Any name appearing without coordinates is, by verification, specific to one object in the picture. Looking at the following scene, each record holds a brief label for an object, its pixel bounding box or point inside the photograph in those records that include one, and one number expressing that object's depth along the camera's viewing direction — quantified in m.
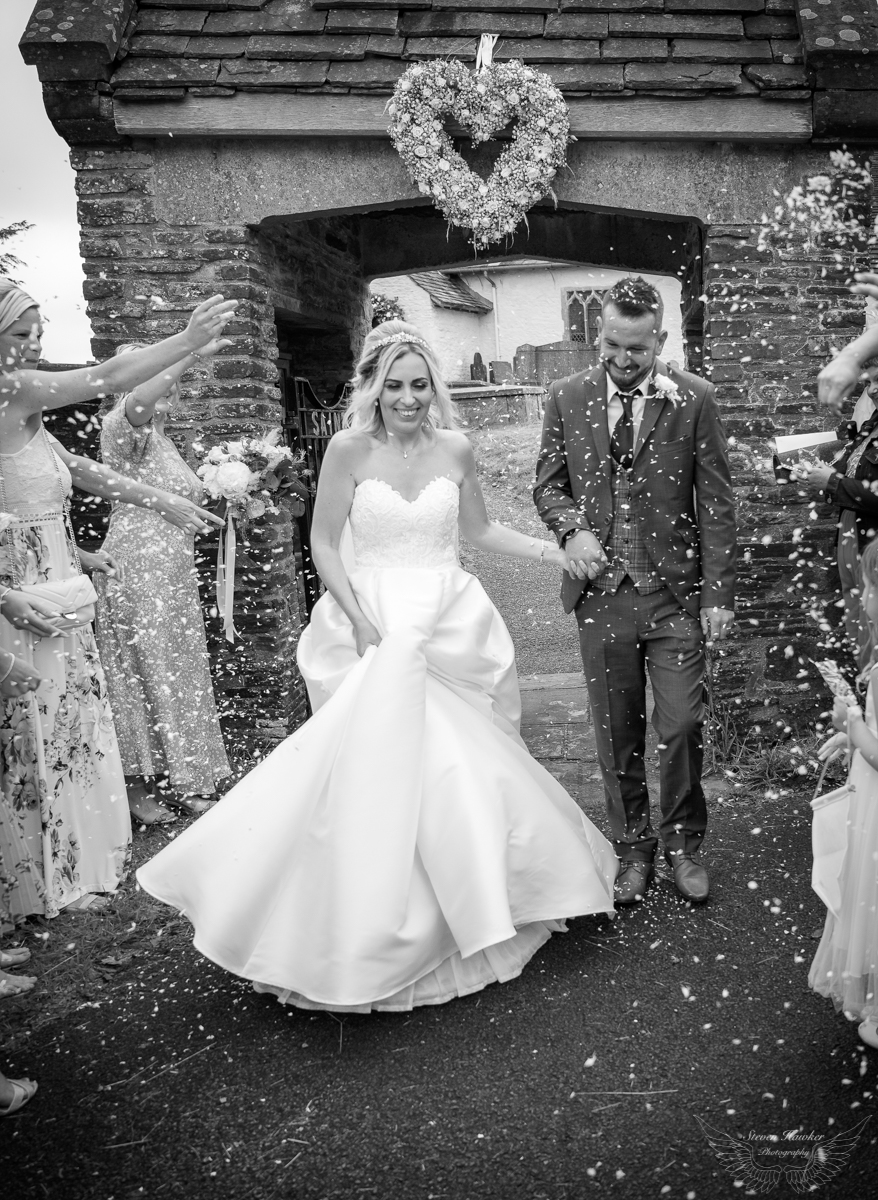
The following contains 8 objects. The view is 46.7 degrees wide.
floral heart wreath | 5.43
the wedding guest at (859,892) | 2.80
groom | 3.93
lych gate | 5.50
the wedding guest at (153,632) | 5.15
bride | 3.18
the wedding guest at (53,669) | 3.87
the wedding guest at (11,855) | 3.44
